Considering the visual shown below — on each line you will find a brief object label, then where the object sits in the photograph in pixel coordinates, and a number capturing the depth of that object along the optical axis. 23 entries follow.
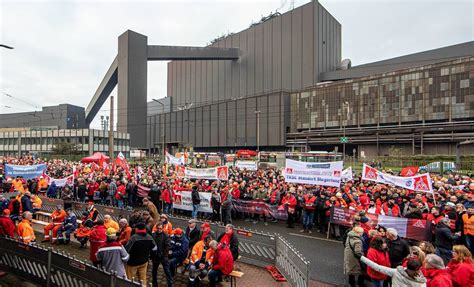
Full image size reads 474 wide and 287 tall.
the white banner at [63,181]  17.52
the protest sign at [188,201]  14.68
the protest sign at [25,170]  16.98
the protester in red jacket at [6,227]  8.34
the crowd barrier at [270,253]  6.35
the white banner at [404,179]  11.72
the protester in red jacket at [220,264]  6.80
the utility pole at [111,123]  27.00
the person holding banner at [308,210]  12.70
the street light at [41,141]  81.19
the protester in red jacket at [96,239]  7.53
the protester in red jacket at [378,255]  6.33
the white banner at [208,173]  16.25
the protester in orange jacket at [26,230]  8.65
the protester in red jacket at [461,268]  4.95
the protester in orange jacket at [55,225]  10.72
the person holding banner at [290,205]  13.45
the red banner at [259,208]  14.33
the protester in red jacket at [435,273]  4.60
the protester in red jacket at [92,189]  17.47
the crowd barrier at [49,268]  5.37
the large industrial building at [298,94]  55.81
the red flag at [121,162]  21.59
